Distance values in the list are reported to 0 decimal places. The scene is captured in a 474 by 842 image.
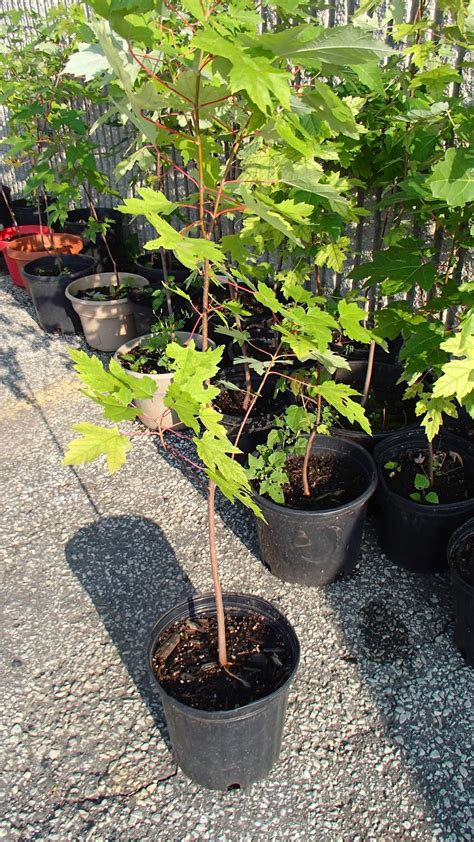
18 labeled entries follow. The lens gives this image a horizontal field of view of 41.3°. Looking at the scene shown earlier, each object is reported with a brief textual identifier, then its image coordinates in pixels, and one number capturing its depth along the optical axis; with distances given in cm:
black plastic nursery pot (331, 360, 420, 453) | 325
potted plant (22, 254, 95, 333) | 486
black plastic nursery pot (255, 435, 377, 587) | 244
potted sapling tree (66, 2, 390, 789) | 109
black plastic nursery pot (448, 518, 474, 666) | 217
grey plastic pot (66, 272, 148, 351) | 446
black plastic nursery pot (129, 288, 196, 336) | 431
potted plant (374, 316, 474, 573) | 231
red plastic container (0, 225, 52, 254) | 630
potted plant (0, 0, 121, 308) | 421
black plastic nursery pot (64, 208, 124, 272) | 575
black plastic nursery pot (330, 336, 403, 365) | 342
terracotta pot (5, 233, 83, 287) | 558
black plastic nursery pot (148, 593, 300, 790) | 174
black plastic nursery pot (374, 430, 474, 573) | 254
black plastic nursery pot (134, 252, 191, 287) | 458
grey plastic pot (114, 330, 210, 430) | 351
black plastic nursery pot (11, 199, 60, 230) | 680
